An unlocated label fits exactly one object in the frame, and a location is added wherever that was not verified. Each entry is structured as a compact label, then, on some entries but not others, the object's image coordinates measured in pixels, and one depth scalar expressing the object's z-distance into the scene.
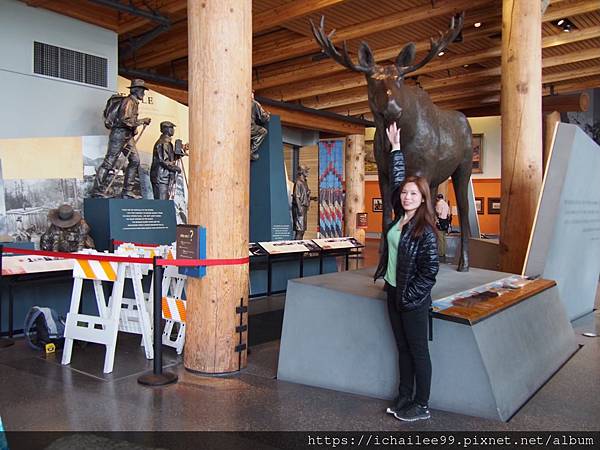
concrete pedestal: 2.88
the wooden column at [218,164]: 3.61
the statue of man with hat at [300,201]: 11.45
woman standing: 2.71
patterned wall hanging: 15.84
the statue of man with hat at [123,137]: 6.95
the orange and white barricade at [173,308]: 4.05
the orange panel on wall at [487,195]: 16.55
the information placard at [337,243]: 7.61
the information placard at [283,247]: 6.74
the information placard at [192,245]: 3.58
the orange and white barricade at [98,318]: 3.73
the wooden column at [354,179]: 15.36
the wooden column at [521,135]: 5.88
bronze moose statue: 3.25
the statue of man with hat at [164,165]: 7.88
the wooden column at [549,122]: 10.29
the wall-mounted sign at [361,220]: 13.14
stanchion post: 3.41
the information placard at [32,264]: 4.62
